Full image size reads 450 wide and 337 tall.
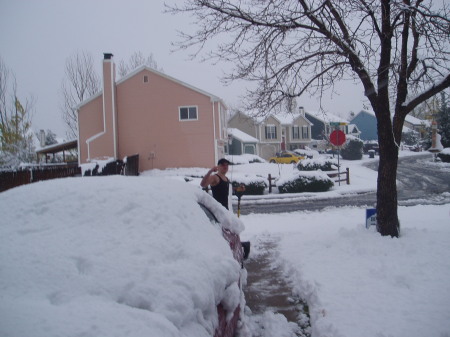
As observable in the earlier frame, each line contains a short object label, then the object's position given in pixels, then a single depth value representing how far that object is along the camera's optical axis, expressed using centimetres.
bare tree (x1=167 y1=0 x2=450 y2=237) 622
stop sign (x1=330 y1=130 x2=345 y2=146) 1614
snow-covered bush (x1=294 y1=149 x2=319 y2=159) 4333
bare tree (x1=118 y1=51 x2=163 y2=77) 3509
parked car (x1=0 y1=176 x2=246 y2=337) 161
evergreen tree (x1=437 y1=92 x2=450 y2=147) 3262
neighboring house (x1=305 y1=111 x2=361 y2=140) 6113
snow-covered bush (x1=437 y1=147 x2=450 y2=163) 3023
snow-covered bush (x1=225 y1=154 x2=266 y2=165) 3403
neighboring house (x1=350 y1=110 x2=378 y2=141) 6378
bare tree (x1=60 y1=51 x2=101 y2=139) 3262
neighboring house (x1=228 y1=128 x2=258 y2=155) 4211
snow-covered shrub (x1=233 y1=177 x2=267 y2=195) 1712
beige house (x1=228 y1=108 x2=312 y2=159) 4800
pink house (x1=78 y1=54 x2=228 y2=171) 2500
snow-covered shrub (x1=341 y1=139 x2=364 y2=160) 4084
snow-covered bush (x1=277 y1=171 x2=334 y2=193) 1730
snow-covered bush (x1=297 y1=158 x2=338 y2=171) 2264
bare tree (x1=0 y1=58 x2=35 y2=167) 2528
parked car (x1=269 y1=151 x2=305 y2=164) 3778
